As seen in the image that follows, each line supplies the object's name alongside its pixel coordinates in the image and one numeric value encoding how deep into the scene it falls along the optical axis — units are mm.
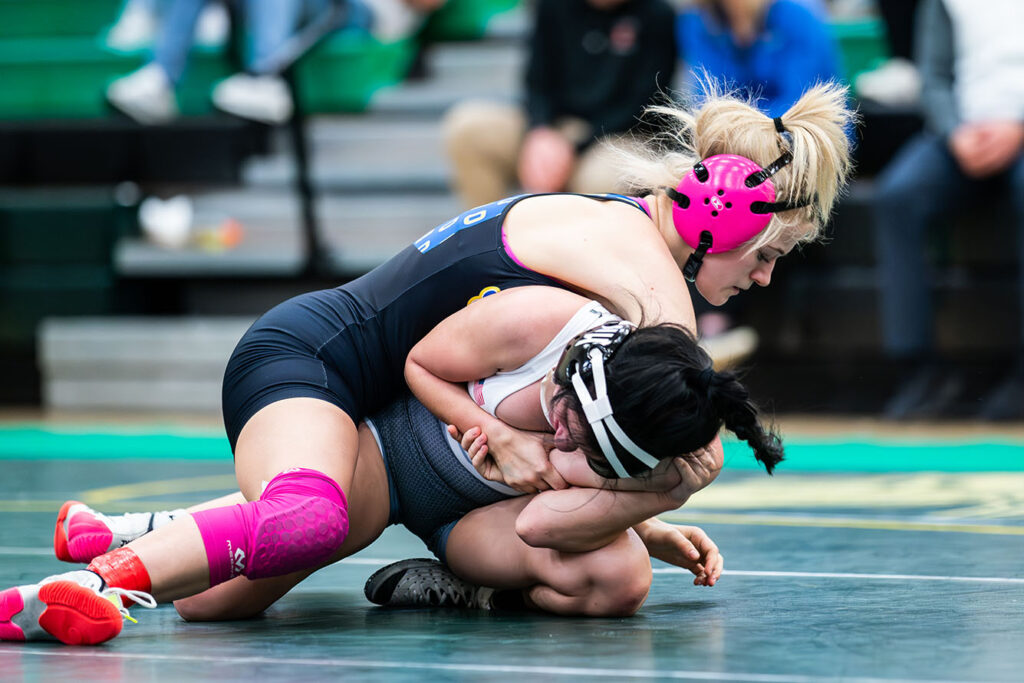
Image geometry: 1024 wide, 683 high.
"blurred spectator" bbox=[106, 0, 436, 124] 15422
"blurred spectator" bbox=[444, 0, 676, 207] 11797
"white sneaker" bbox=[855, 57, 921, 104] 12766
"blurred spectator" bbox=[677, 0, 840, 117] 11383
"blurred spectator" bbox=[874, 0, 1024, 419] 11250
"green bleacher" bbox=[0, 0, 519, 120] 16344
